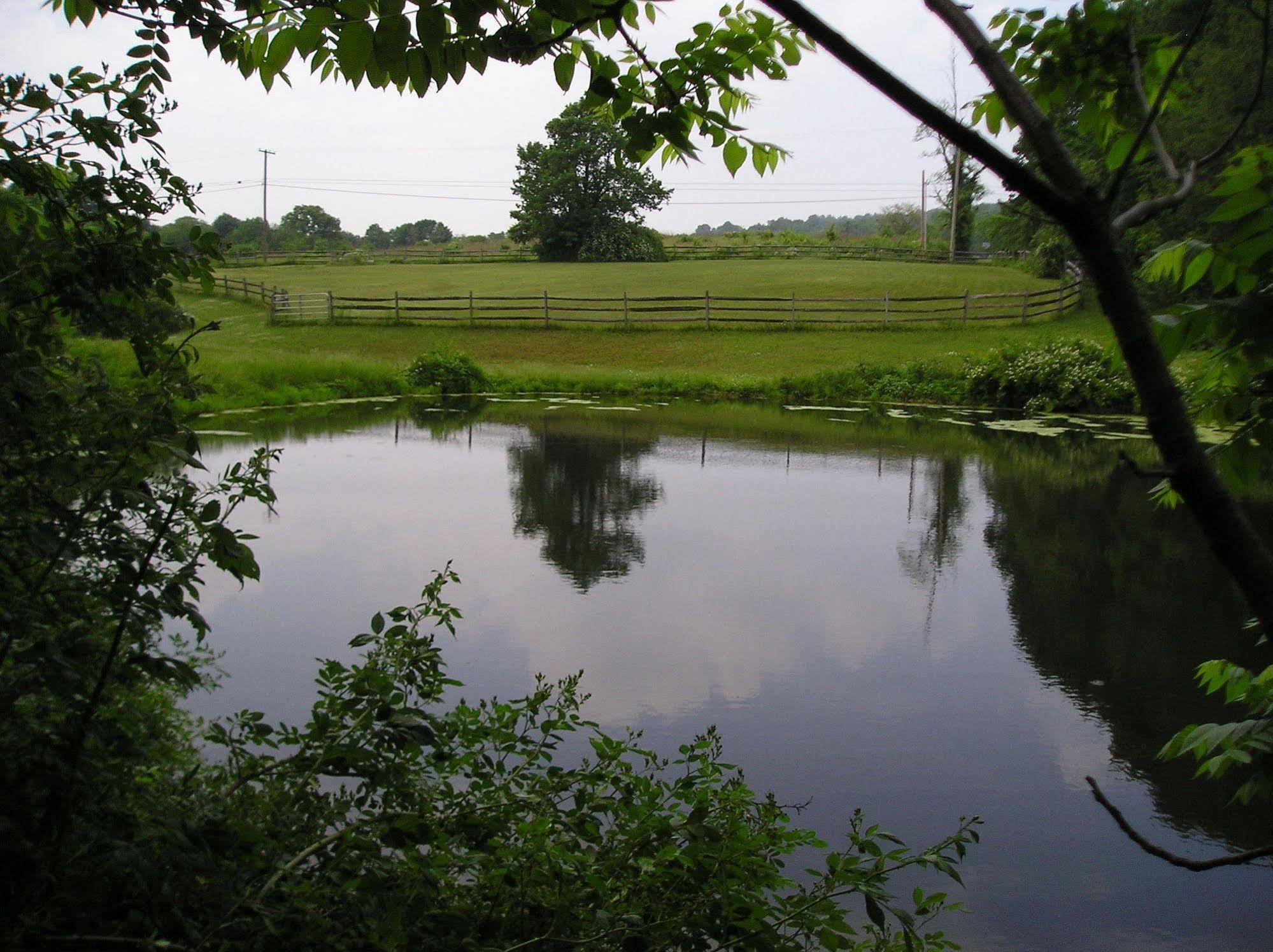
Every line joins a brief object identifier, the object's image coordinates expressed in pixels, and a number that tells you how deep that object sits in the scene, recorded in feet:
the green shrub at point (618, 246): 188.85
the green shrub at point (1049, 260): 130.62
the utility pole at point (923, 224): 208.39
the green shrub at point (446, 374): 77.00
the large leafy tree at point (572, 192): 189.37
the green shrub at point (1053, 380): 66.08
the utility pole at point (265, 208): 202.80
